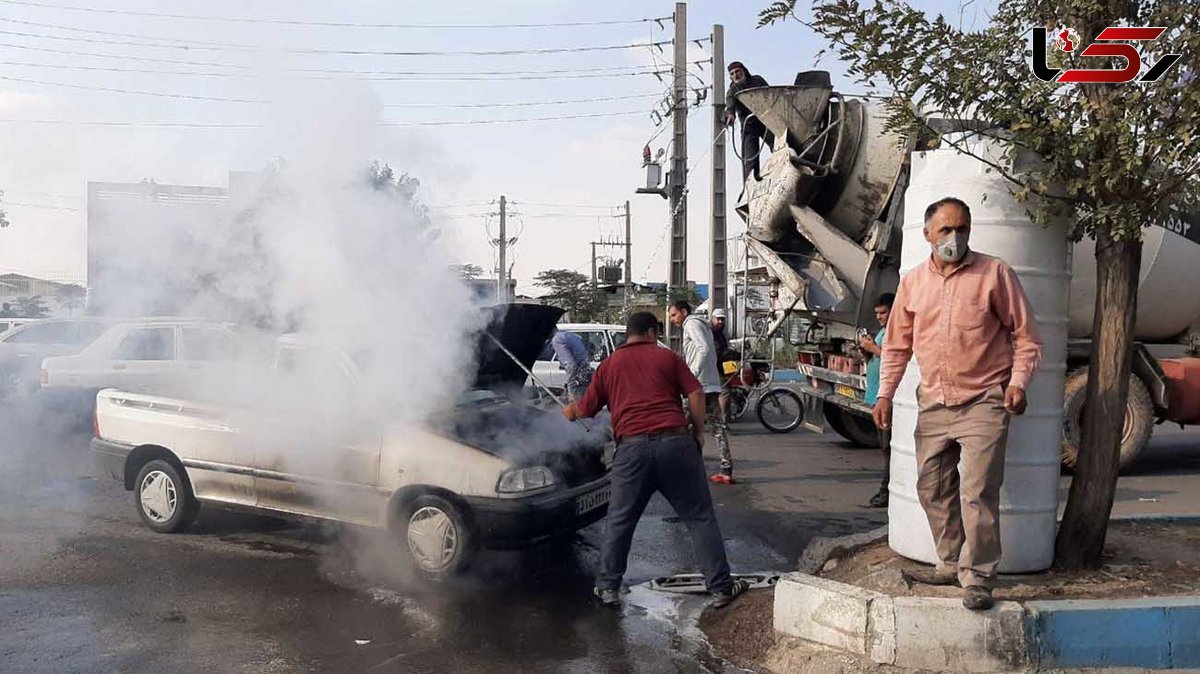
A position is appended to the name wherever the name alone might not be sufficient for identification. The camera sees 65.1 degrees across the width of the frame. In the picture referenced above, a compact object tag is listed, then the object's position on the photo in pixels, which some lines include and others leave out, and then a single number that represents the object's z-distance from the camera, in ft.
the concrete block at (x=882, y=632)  14.16
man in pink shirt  14.19
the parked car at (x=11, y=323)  52.60
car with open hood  19.40
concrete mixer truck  33.37
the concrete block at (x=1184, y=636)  14.01
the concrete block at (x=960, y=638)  13.87
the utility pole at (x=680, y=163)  67.72
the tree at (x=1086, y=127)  15.01
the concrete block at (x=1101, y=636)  13.93
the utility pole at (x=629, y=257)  156.04
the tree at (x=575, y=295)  109.81
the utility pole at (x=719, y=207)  59.82
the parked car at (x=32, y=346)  46.44
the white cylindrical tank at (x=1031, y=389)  15.94
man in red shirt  18.04
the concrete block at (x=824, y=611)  14.55
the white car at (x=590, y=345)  49.08
